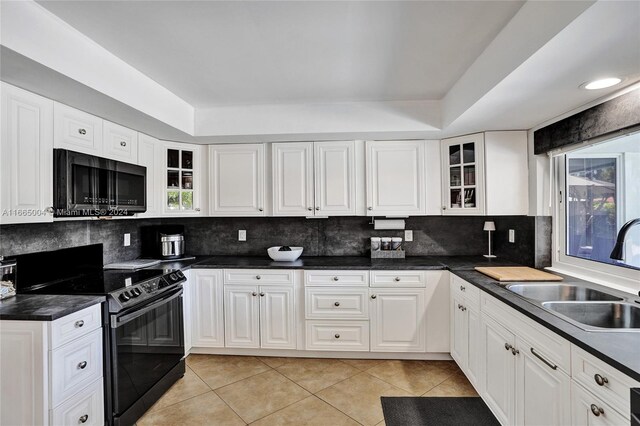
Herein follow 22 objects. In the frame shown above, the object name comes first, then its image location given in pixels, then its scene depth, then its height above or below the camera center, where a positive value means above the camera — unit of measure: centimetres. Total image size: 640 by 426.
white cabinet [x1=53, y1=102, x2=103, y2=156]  183 +57
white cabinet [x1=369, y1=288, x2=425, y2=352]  262 -95
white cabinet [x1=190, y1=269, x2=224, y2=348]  276 -88
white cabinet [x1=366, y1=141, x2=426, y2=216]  291 +37
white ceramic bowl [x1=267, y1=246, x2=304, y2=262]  292 -41
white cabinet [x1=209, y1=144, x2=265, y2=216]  302 +36
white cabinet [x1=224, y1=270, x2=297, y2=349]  271 -89
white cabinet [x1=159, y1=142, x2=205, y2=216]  289 +36
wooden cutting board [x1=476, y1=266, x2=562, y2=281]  202 -45
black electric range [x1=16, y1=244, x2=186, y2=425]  177 -69
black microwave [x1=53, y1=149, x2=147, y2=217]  178 +20
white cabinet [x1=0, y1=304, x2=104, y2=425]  145 -78
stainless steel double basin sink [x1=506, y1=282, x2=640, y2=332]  152 -53
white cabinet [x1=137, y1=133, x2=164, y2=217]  262 +45
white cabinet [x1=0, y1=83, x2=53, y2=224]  154 +32
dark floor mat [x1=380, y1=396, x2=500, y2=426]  191 -135
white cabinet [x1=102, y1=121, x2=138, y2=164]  221 +58
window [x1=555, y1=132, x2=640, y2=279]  177 +6
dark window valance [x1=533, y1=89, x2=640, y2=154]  162 +56
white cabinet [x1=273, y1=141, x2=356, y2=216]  294 +35
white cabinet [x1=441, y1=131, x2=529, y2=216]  259 +34
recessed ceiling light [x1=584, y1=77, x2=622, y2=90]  155 +69
